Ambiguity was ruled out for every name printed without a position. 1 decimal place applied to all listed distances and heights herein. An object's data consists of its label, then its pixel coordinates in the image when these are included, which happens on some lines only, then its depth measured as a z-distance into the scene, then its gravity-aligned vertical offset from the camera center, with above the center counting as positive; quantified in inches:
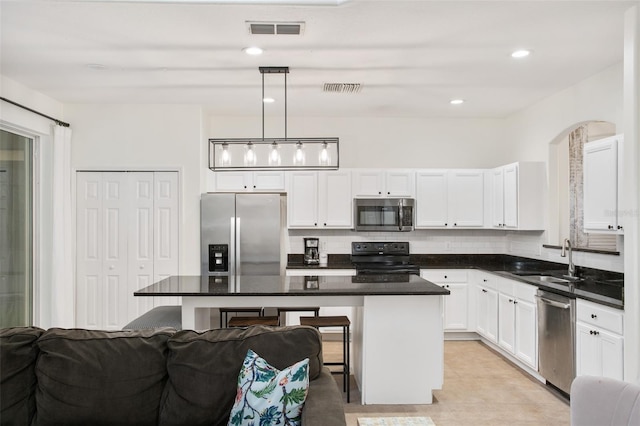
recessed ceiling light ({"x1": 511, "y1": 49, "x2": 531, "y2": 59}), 142.6 +50.3
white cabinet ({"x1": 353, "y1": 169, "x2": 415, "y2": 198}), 226.7 +16.4
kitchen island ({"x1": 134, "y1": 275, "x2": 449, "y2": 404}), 141.3 -36.8
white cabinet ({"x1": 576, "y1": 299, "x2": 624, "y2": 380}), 118.8 -33.2
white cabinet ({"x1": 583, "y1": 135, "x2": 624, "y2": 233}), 132.0 +9.4
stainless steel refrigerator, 214.2 -7.8
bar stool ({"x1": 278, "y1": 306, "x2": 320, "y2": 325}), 159.8 -31.7
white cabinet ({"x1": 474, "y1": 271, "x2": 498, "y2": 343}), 196.2 -38.5
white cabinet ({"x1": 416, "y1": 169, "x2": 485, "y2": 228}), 228.1 +9.2
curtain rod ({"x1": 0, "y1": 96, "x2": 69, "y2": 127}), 166.4 +41.1
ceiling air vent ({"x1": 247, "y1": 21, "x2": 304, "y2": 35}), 122.7 +50.4
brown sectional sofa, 84.1 -29.1
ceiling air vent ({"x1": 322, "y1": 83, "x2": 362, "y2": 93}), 177.8 +50.0
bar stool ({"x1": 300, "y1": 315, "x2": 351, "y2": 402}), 145.9 -33.5
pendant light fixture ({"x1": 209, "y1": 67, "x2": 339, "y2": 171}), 147.3 +19.2
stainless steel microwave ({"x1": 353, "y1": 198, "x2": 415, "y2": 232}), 224.7 +1.4
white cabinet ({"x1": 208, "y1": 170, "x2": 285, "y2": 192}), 226.8 +17.4
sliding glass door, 173.9 -4.9
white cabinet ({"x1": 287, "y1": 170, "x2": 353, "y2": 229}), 225.8 +8.1
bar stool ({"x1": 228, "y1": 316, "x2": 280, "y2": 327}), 148.0 -33.2
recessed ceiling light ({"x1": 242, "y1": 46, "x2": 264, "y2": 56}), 140.0 +50.3
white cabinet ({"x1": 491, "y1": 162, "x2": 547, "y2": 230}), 202.8 +9.8
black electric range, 227.0 -19.1
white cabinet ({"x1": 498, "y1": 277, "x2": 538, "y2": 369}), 162.7 -38.4
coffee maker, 233.1 -16.5
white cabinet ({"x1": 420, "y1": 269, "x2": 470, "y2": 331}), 217.6 -37.2
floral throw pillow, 79.0 -30.6
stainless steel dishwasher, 140.6 -38.3
